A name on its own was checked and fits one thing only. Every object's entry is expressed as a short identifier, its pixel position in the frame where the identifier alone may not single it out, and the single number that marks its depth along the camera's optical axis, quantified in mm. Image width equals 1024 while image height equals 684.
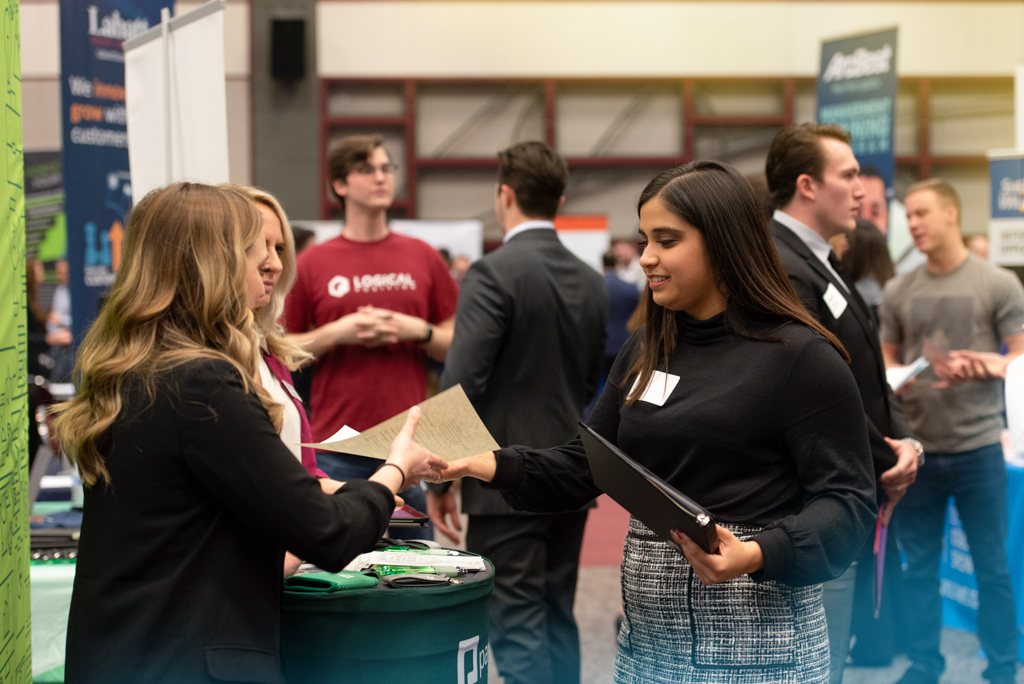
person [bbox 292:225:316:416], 3072
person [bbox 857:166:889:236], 4793
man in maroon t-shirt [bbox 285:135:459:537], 2799
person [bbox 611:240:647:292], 9961
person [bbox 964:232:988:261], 8039
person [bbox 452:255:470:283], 9439
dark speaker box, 10875
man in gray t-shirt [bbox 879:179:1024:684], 3117
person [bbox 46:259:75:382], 5402
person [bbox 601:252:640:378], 7512
